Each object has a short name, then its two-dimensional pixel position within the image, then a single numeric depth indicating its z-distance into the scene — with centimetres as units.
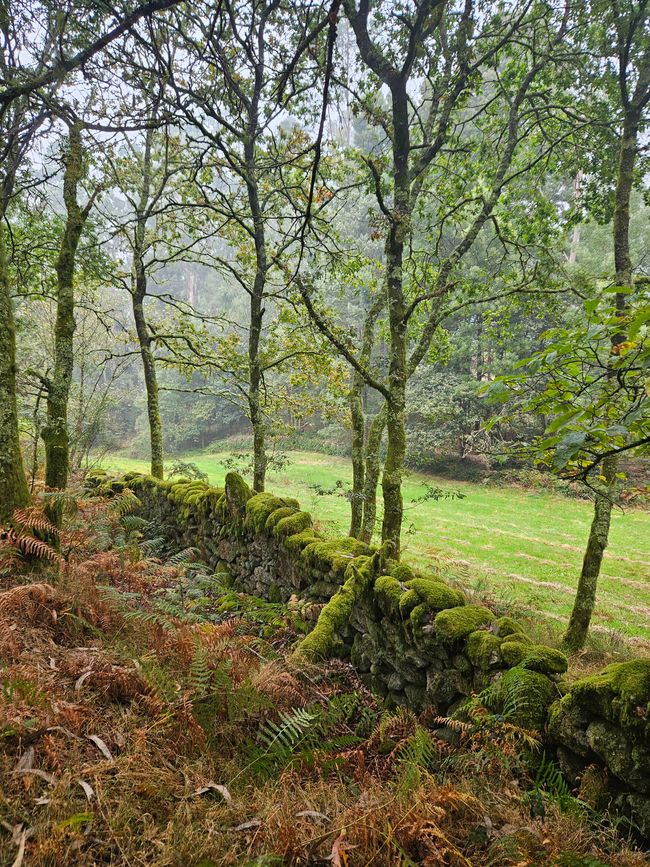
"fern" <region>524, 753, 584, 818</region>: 184
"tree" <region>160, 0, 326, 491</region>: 524
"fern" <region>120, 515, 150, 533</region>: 862
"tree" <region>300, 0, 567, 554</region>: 454
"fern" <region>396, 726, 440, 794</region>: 223
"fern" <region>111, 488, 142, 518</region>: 576
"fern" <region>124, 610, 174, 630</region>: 332
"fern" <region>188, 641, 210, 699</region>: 252
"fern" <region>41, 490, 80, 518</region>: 404
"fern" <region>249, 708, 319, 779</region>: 222
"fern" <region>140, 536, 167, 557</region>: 685
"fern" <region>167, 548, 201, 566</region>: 598
